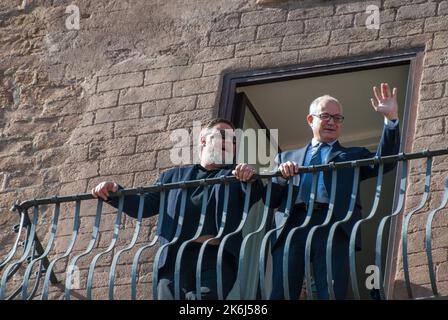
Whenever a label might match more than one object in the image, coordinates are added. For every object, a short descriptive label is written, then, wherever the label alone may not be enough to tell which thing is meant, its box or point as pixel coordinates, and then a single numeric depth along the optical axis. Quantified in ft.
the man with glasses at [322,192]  46.17
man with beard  46.73
